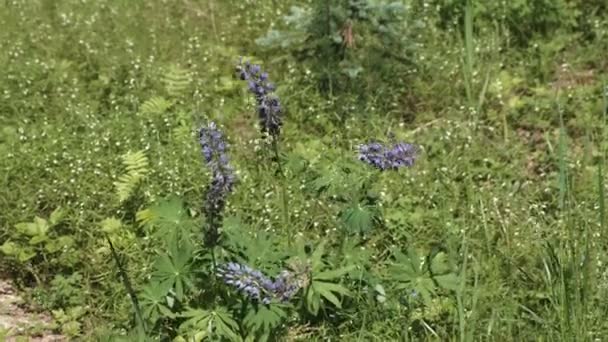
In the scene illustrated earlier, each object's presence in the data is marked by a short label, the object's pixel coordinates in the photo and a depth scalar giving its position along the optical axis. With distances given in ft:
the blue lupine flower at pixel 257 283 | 11.44
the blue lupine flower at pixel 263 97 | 12.01
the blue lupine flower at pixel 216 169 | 11.21
